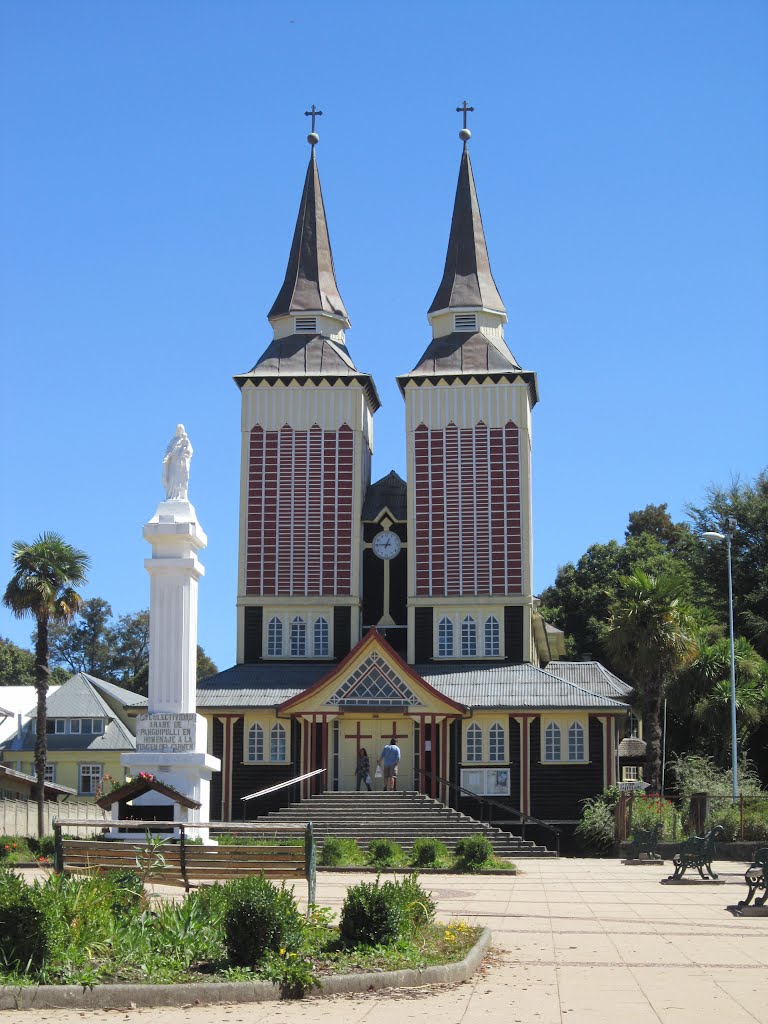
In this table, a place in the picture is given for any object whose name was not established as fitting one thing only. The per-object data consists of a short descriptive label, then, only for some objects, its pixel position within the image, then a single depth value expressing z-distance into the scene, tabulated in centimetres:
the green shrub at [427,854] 2941
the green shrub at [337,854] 2830
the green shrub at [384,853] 2900
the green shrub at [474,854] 2869
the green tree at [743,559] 5572
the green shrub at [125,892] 1348
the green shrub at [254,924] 1225
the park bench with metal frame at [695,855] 2411
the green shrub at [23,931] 1173
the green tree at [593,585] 7175
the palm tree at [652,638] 4350
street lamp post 3694
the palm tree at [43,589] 4447
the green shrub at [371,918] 1304
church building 4347
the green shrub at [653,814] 3545
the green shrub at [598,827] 3919
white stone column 3170
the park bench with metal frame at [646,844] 3256
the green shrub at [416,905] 1380
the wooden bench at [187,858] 1641
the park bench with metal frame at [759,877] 1842
